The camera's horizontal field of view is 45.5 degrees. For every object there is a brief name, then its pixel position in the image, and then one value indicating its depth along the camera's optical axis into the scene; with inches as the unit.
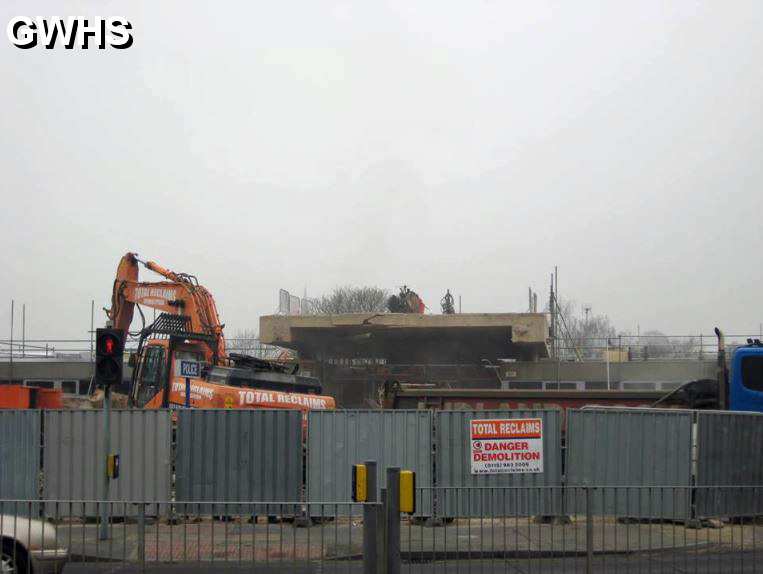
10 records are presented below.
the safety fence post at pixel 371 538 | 324.5
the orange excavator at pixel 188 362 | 789.9
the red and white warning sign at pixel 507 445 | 617.0
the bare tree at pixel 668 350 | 1668.3
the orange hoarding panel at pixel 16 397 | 911.7
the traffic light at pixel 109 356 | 545.6
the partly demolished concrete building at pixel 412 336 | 1380.4
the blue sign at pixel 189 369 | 730.2
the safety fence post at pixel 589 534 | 367.9
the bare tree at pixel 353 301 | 3107.8
